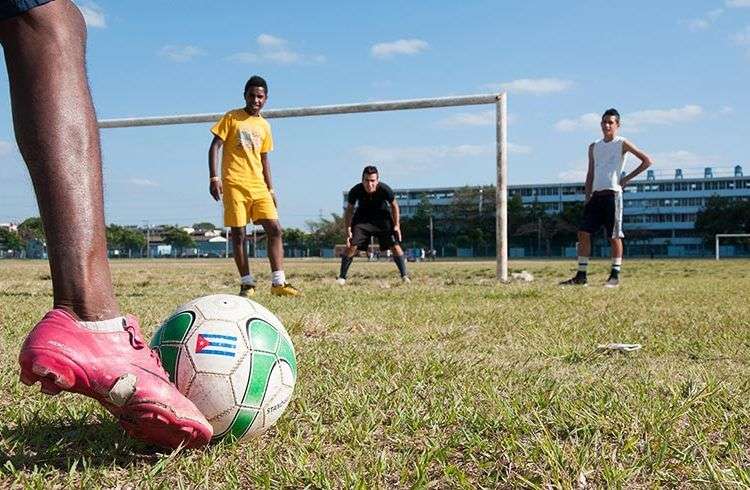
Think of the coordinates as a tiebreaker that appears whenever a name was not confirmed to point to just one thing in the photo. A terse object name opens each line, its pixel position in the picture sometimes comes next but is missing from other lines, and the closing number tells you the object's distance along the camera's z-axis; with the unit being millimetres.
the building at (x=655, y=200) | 109750
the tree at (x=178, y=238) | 124500
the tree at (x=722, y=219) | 89312
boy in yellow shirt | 7902
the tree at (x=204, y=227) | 173000
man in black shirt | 11664
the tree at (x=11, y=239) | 111250
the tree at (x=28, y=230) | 106588
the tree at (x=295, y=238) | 113875
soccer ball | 2117
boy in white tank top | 9844
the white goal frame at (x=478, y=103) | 11266
